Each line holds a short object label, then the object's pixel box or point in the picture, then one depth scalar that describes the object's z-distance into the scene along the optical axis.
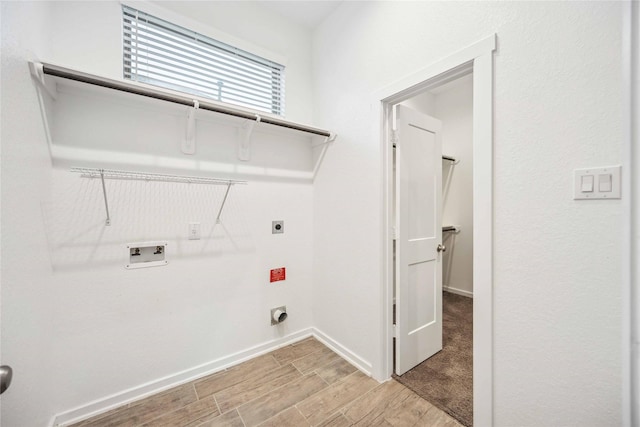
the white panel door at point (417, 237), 1.80
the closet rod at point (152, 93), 1.18
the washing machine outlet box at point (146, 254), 1.57
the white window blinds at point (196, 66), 1.67
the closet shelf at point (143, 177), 1.42
